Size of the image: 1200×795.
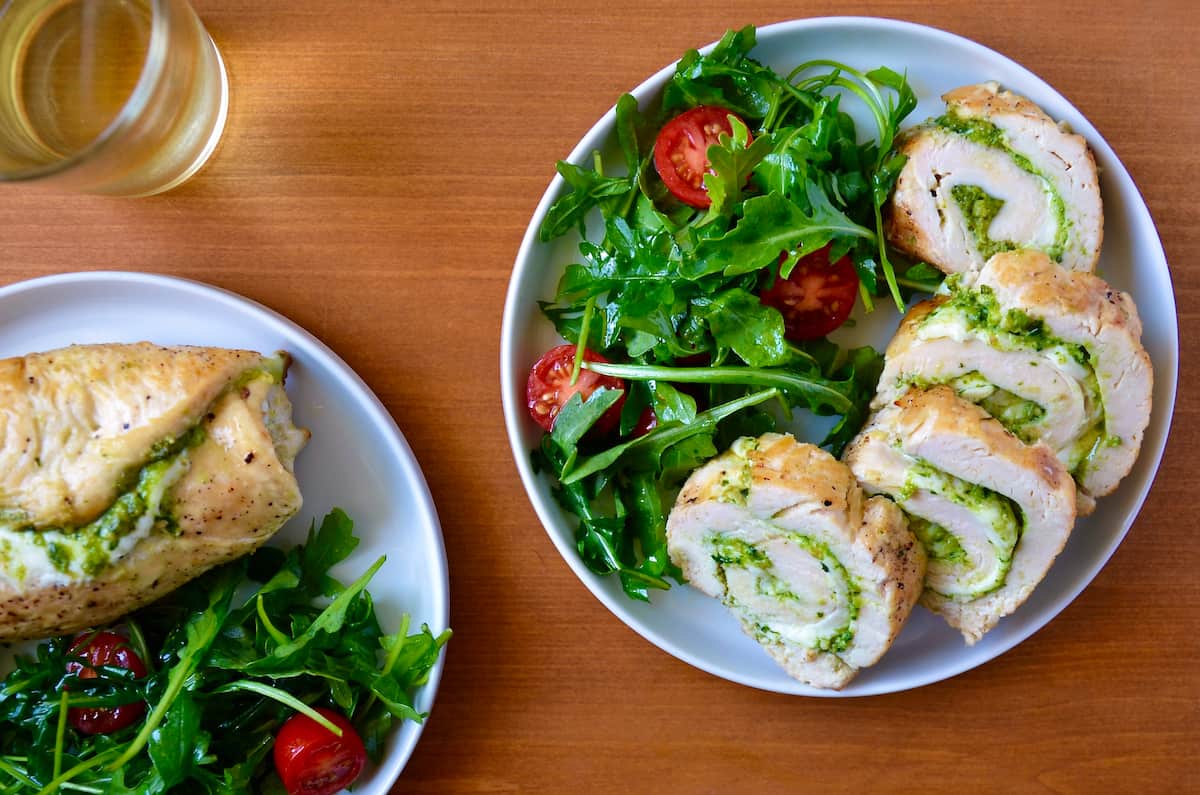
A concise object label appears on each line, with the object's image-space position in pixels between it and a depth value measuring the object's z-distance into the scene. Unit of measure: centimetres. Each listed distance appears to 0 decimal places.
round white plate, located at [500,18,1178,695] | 59
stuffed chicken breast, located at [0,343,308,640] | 54
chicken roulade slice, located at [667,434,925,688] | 56
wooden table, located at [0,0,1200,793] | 61
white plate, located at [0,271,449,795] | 59
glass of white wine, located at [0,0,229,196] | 58
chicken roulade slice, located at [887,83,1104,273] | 58
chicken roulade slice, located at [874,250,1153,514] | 56
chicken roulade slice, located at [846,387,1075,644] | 55
